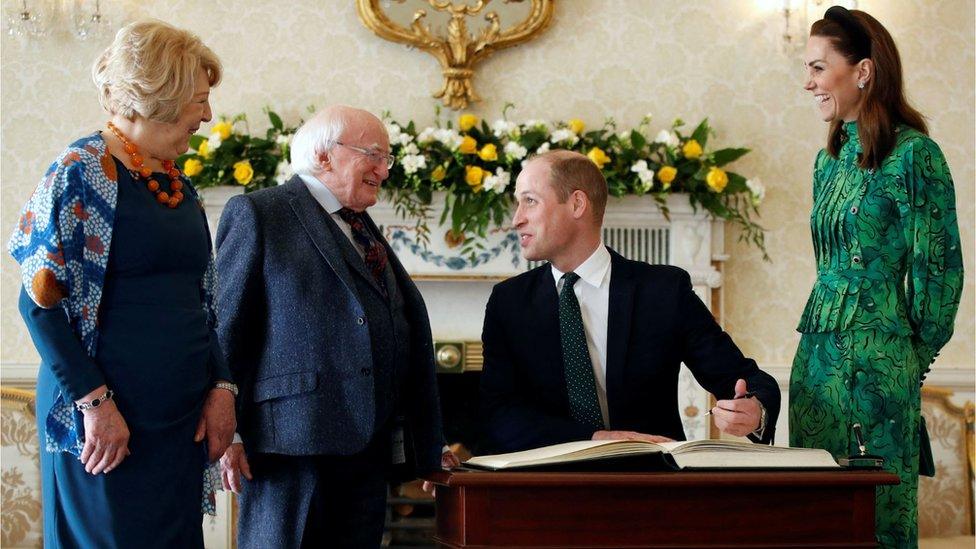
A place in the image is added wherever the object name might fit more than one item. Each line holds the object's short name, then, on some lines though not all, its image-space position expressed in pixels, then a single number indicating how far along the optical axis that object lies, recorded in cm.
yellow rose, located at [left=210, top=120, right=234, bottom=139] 411
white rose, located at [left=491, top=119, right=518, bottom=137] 414
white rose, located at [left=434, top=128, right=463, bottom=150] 408
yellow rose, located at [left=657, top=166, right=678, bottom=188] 410
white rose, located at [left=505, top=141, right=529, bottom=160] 405
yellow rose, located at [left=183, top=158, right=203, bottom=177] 411
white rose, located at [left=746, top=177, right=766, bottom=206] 425
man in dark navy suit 245
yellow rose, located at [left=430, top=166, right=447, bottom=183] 402
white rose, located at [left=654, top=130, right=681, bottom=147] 421
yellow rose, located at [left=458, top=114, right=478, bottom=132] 415
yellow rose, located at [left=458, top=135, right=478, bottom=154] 406
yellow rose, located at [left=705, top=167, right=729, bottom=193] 414
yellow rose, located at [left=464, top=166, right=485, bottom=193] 404
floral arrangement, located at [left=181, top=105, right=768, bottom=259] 407
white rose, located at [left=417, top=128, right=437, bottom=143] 409
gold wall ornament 437
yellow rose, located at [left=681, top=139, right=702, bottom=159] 420
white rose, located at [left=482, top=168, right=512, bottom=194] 402
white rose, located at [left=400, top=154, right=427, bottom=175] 402
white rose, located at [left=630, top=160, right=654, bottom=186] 407
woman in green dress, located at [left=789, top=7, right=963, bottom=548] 224
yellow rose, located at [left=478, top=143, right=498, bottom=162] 404
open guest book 175
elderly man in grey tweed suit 215
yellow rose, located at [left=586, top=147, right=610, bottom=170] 410
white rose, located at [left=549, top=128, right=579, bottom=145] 415
